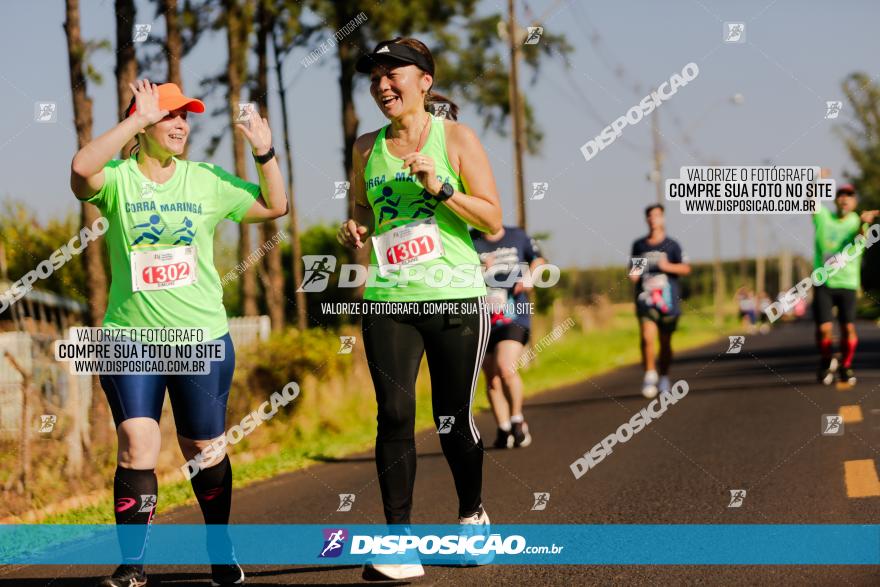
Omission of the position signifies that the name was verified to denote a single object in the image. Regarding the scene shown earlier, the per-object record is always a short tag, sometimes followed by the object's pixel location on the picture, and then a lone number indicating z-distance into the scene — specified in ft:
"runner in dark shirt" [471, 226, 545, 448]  29.07
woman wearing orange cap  14.62
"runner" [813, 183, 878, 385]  39.01
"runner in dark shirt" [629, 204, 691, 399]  38.93
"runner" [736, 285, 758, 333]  141.39
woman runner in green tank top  15.35
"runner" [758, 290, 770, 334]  148.32
